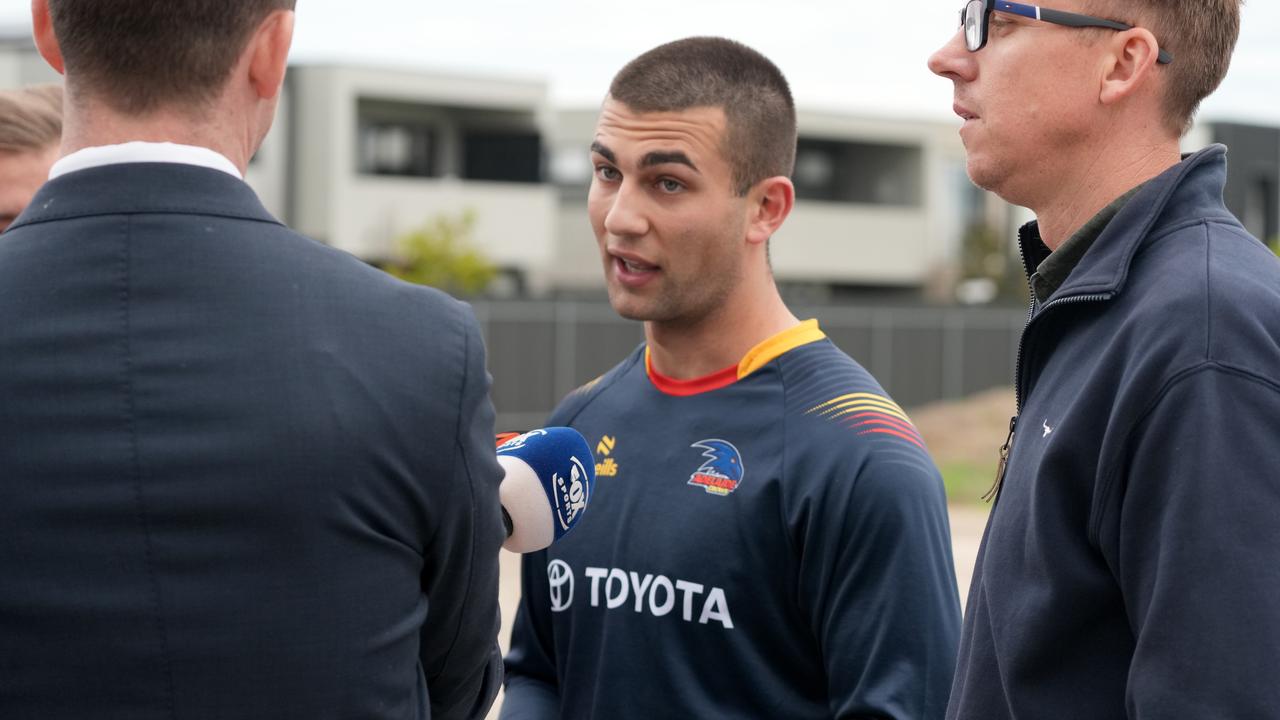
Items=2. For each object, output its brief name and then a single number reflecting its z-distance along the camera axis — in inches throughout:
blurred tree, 1222.3
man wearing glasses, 75.1
